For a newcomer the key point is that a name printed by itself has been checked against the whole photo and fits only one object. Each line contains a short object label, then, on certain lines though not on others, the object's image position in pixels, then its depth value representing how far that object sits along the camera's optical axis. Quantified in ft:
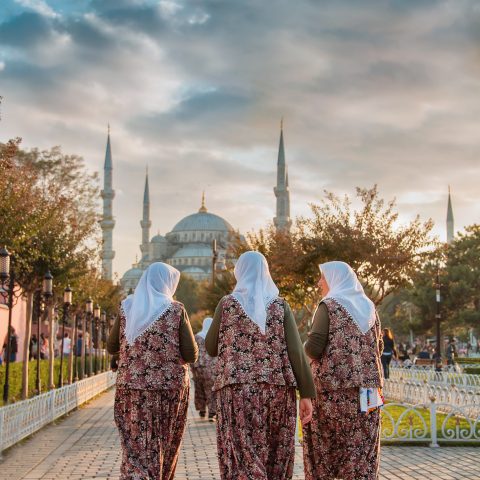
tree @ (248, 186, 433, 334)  76.38
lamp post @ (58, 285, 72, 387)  55.93
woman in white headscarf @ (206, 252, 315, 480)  16.97
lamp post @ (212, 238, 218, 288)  110.46
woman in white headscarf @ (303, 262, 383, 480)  18.48
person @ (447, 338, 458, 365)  116.08
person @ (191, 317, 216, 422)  41.75
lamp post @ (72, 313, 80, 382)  70.78
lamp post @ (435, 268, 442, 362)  98.15
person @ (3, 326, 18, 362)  80.11
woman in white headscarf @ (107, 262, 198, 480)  18.48
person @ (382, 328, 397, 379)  61.77
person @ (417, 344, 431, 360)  119.03
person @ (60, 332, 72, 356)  99.02
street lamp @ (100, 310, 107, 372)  111.25
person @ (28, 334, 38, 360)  87.85
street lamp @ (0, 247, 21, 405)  37.14
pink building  95.86
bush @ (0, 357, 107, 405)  44.14
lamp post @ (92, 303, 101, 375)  84.94
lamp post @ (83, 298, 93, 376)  69.67
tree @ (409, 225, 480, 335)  128.47
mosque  401.29
